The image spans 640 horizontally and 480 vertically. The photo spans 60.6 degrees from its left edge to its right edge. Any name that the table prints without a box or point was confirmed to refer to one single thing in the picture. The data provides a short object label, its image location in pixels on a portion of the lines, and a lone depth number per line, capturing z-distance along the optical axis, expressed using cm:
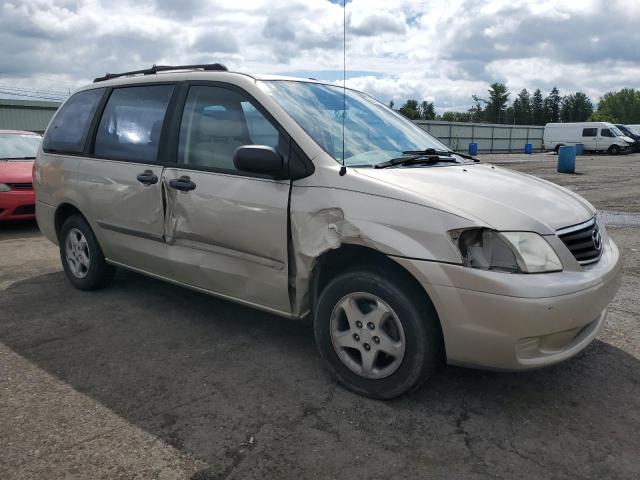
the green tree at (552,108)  10912
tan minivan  259
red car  762
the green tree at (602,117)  11188
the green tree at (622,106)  12644
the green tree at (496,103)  9666
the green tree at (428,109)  8949
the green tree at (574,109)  11031
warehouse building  3588
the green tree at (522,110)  10719
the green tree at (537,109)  10762
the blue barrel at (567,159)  1920
